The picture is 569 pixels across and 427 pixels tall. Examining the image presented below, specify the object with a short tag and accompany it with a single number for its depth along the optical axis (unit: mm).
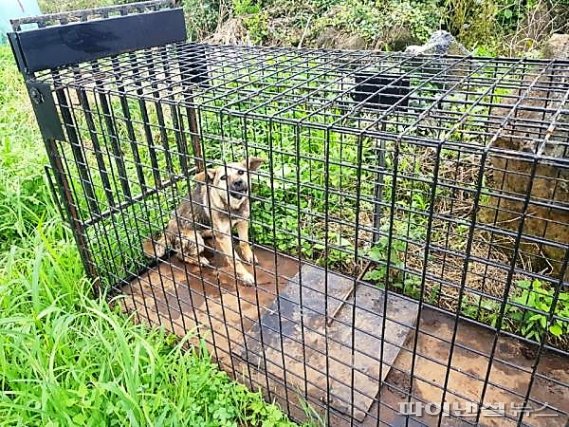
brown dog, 2374
